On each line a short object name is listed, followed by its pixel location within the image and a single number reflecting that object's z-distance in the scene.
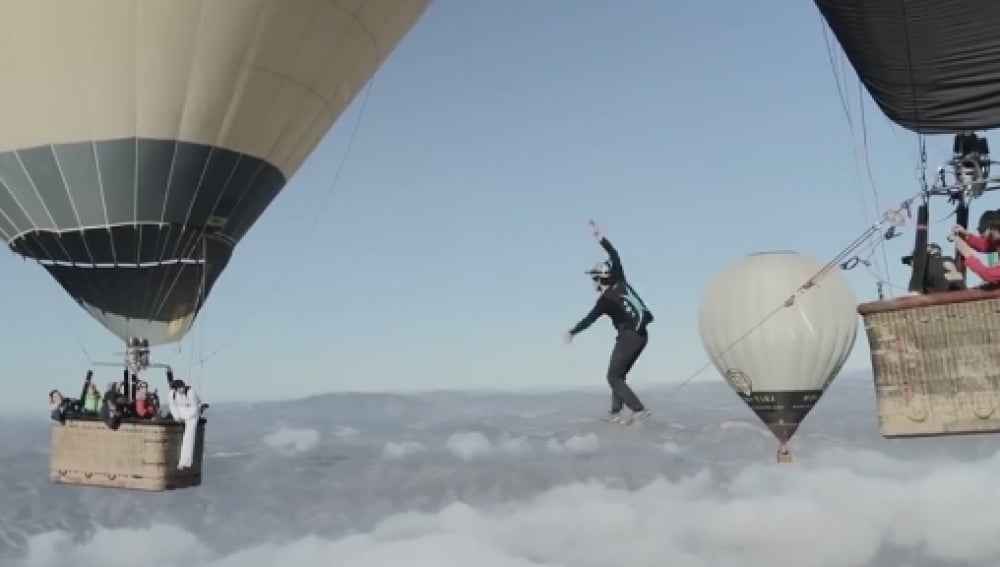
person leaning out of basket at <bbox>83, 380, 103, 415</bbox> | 10.52
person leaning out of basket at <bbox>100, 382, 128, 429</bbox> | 9.98
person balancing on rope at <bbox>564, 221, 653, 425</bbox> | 8.82
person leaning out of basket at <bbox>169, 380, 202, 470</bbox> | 9.95
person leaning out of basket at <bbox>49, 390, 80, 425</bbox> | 10.46
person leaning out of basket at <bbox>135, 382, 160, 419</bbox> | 10.18
